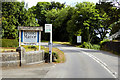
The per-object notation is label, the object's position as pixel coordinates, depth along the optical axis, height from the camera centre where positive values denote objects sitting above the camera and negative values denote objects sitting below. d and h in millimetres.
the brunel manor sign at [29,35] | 18875 +268
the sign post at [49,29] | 18234 +914
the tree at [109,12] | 27062 +4137
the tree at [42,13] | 63906 +9243
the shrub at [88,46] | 47662 -2219
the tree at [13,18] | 34812 +4056
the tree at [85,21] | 47922 +4684
